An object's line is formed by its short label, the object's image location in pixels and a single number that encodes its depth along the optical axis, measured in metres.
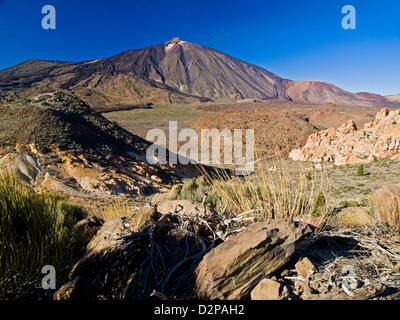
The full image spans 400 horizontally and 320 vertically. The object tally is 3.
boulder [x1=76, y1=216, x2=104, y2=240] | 3.04
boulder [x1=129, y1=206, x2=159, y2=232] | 2.39
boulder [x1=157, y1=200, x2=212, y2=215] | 2.98
